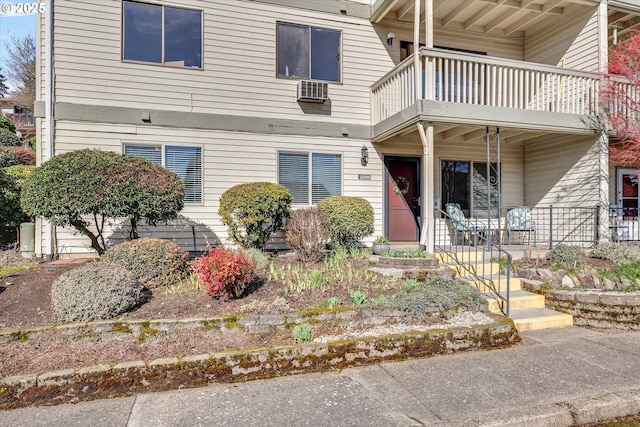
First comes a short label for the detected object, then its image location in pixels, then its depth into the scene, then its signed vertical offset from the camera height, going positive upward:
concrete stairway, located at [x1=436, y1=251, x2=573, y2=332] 5.25 -1.33
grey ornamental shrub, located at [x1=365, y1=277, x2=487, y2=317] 4.67 -1.10
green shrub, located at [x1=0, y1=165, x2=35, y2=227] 8.36 +0.22
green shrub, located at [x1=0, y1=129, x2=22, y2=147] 15.24 +2.99
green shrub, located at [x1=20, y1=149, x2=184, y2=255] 5.77 +0.36
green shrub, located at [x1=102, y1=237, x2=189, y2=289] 5.32 -0.69
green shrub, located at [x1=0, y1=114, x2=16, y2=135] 16.31 +3.81
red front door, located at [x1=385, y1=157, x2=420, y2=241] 9.53 +0.39
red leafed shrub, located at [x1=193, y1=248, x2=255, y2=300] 4.64 -0.76
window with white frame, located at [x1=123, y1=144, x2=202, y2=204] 7.94 +1.10
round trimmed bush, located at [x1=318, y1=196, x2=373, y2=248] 7.67 -0.10
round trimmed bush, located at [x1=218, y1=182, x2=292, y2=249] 6.77 +0.05
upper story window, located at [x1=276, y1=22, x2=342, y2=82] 8.88 +3.85
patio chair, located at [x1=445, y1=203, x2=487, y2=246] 9.62 -0.11
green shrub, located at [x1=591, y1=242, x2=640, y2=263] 7.35 -0.74
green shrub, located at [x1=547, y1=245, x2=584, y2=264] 6.94 -0.75
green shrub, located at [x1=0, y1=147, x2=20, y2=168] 11.49 +1.66
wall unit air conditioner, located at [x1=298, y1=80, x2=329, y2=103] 8.62 +2.80
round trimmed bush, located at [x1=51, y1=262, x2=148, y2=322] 4.14 -0.93
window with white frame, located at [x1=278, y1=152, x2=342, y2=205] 8.78 +0.89
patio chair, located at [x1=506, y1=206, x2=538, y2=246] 9.71 -0.18
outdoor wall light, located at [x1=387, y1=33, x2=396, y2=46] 9.41 +4.39
